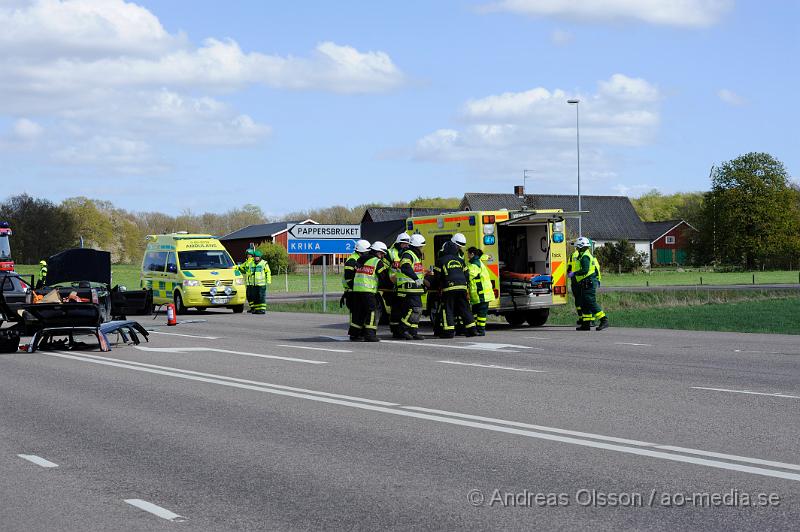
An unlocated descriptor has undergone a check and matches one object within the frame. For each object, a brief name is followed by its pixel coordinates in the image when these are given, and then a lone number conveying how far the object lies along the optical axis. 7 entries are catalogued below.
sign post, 31.52
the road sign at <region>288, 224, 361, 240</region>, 31.42
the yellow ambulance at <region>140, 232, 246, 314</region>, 31.50
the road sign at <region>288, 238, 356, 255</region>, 31.59
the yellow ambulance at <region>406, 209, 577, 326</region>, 21.50
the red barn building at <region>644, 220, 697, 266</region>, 116.75
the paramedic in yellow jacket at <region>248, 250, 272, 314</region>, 31.09
